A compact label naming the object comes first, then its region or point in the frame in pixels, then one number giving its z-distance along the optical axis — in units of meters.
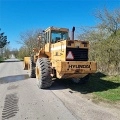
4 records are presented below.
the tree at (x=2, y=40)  31.28
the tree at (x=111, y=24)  7.42
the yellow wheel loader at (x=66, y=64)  4.85
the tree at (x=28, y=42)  27.21
